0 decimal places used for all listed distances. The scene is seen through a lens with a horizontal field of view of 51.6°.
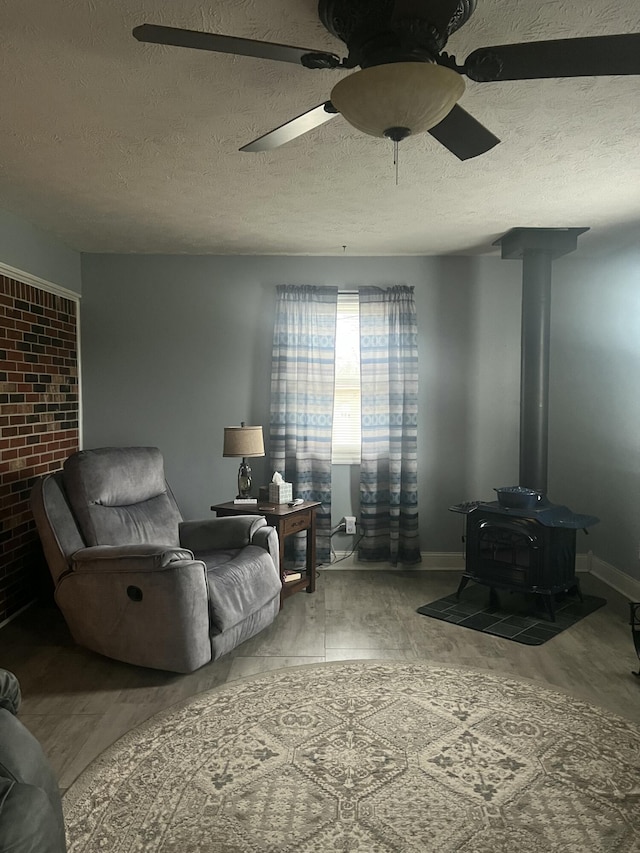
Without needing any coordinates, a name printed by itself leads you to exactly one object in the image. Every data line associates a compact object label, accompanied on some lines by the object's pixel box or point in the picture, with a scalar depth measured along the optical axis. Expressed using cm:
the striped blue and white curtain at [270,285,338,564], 489
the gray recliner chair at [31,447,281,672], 310
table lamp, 429
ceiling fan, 155
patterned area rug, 202
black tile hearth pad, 373
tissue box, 440
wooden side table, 414
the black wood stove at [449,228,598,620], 398
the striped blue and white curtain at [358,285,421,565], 489
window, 503
